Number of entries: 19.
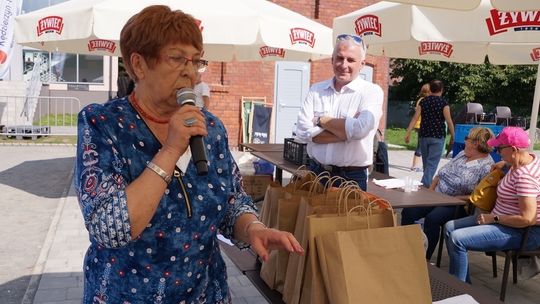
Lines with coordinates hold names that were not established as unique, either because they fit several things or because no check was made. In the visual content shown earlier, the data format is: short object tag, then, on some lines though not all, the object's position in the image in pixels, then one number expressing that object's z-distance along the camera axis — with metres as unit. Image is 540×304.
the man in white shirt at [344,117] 3.59
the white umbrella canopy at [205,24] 5.79
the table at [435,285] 2.48
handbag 4.44
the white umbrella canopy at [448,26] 4.71
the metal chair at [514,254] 3.97
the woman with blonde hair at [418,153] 9.82
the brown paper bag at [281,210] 2.37
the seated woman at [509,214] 3.86
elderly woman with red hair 1.32
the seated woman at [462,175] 4.81
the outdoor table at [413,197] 4.11
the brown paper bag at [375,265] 1.88
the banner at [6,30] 12.27
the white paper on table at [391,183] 4.76
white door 13.60
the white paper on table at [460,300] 2.39
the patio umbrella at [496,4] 3.39
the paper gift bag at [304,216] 2.09
